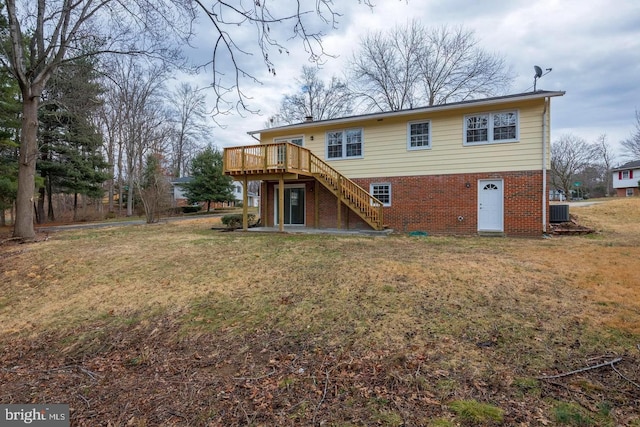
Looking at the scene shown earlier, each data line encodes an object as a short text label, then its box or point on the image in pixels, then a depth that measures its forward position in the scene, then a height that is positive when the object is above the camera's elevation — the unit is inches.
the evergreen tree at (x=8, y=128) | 557.9 +152.2
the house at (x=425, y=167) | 446.3 +58.5
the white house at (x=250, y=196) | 2076.8 +70.0
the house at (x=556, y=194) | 1870.3 +59.4
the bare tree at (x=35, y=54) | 397.1 +197.7
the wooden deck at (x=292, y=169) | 487.5 +57.7
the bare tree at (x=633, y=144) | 1267.2 +250.2
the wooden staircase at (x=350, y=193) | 500.1 +20.0
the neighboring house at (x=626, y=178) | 1510.8 +120.1
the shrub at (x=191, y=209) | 1402.1 -7.3
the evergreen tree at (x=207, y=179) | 1364.4 +117.8
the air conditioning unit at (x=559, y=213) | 499.5 -14.7
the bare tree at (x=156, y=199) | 770.8 +20.8
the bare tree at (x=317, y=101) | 1149.7 +391.4
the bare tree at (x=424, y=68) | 935.7 +421.4
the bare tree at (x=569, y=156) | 1729.8 +255.4
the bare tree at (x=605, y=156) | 1793.8 +262.8
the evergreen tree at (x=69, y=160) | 813.2 +132.4
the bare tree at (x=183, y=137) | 1482.8 +347.5
